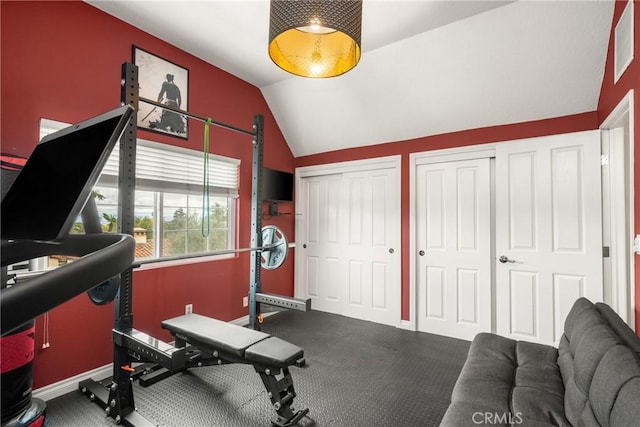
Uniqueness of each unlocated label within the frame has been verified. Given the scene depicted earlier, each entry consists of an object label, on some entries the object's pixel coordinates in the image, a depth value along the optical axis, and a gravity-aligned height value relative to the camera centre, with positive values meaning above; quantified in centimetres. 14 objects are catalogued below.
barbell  281 -26
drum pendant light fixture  156 +99
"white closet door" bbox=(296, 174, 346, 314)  425 -33
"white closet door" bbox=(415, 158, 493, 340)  324 -30
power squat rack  185 -82
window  258 +19
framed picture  268 +118
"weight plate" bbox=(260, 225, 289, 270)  282 -25
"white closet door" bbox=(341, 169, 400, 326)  379 -33
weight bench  188 -84
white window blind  268 +47
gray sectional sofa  108 -80
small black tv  391 +45
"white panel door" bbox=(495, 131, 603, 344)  268 -10
